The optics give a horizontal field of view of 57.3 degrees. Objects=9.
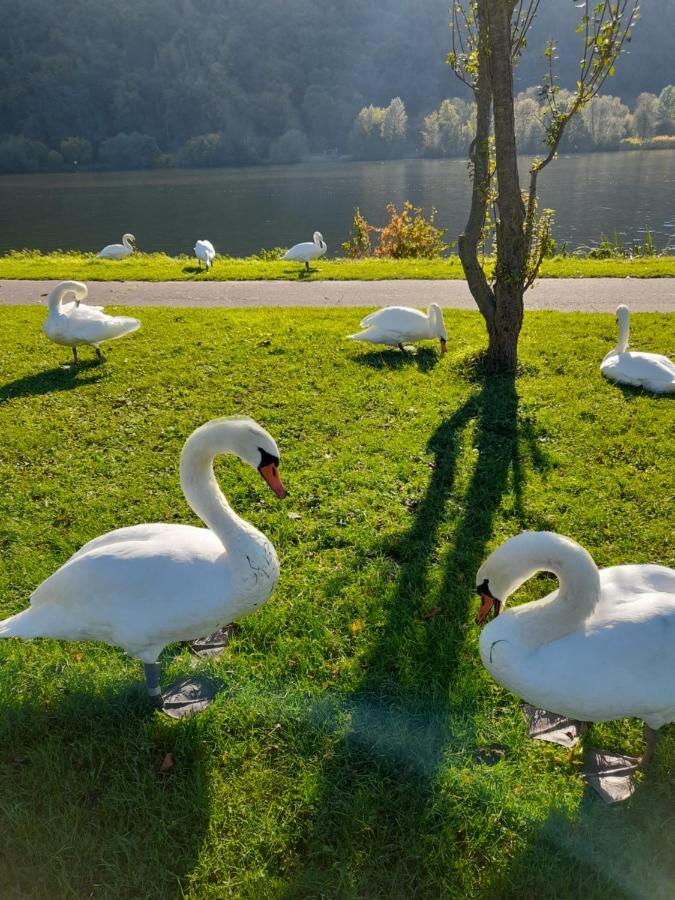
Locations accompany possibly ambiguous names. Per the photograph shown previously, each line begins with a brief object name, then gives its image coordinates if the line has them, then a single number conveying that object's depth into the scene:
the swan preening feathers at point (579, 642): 2.65
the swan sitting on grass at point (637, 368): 6.87
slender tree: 5.93
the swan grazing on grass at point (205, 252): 15.73
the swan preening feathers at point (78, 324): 8.07
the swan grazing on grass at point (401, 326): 8.27
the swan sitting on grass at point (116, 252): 18.47
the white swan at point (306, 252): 15.41
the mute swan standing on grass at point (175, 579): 3.07
